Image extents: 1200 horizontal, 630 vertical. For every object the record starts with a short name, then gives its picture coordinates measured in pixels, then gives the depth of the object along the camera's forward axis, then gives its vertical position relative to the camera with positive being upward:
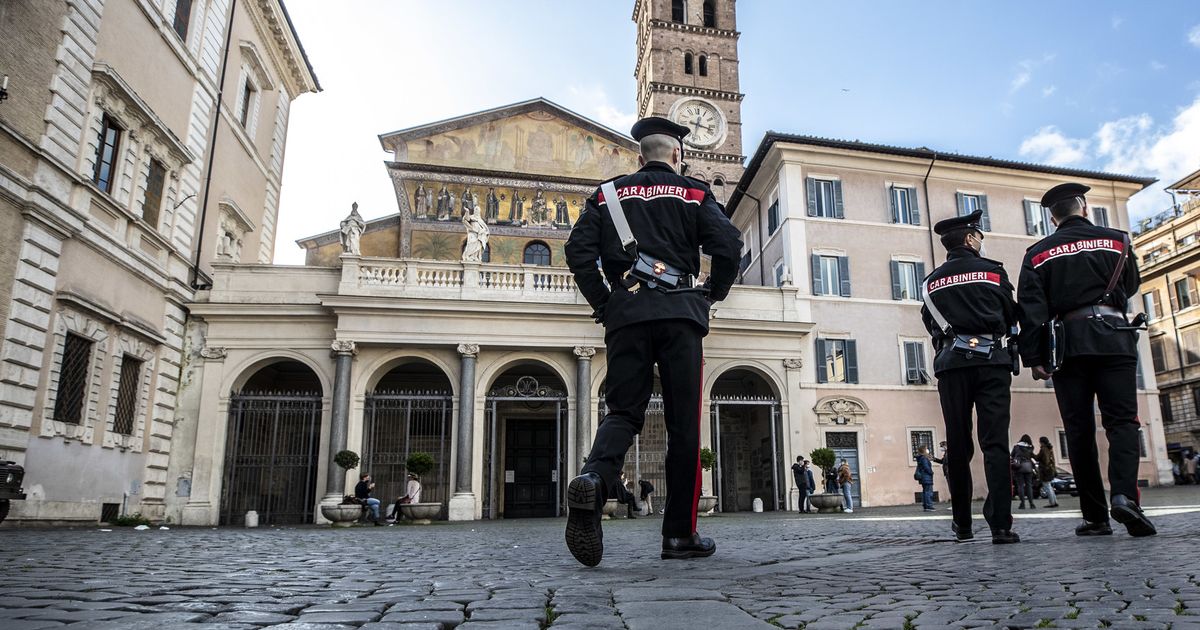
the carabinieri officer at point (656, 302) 4.47 +1.01
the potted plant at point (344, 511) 17.22 -0.54
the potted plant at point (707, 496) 19.46 -0.29
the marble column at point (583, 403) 21.39 +2.14
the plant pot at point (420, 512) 17.89 -0.58
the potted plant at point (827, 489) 20.38 -0.16
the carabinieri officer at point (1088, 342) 5.78 +1.00
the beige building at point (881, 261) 24.53 +7.19
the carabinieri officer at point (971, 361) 5.67 +0.86
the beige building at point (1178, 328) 41.66 +8.00
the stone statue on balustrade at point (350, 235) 21.89 +6.65
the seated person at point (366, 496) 18.14 -0.24
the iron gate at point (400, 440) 21.16 +1.26
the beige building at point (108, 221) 13.33 +5.24
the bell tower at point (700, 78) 50.00 +25.83
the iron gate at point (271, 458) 20.33 +0.70
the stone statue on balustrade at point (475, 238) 22.64 +6.79
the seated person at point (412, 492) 18.55 -0.15
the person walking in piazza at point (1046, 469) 17.55 +0.31
